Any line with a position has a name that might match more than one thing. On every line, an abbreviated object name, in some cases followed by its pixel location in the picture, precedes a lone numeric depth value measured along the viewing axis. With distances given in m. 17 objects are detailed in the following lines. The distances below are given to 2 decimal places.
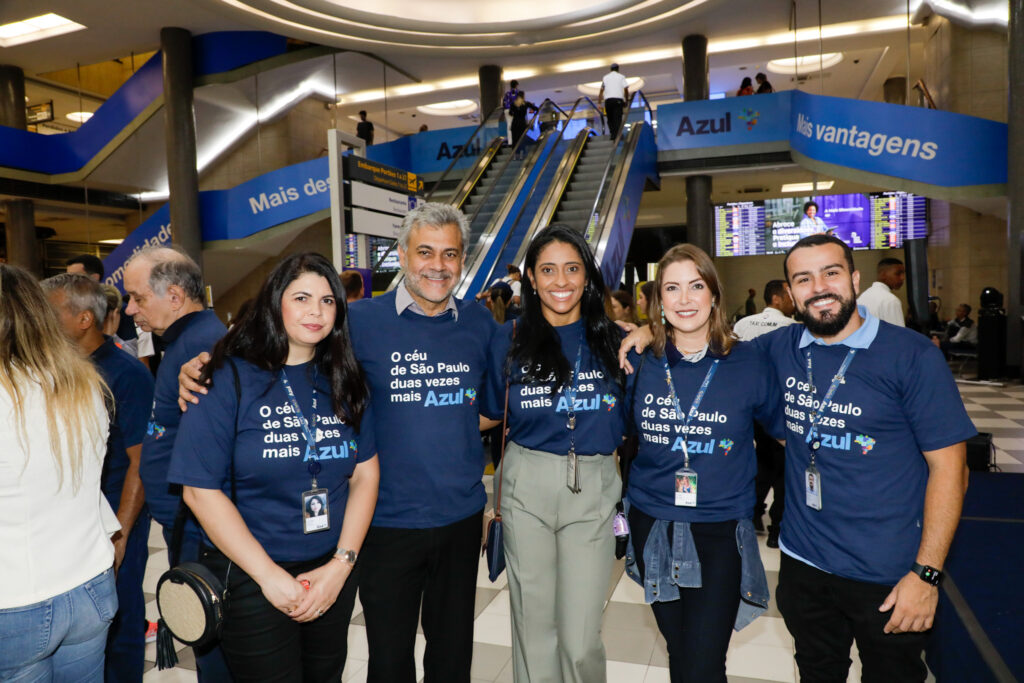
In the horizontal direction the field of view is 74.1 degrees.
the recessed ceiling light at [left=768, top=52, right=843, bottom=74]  15.54
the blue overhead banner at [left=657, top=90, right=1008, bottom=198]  9.30
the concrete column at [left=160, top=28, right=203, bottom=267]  12.66
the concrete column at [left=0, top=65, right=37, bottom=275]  13.65
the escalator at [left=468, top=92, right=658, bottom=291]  9.02
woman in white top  1.41
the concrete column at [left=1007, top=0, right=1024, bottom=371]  8.61
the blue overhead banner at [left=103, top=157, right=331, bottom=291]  12.33
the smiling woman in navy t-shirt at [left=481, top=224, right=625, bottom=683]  2.11
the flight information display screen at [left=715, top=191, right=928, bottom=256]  15.03
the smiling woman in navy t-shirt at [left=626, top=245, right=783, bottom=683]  1.97
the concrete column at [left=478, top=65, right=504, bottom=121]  14.80
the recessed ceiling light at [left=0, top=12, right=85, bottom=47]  12.09
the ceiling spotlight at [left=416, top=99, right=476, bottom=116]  19.70
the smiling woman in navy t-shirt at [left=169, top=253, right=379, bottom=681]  1.67
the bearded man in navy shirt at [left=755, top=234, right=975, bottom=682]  1.75
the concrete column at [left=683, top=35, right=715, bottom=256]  12.95
